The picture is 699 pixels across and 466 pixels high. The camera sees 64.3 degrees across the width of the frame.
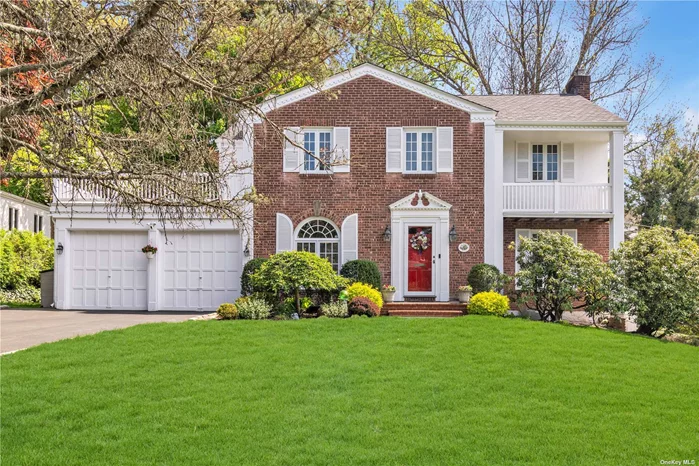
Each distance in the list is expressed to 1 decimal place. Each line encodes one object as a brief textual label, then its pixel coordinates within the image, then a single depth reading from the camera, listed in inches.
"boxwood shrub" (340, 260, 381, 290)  604.4
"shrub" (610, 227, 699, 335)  486.9
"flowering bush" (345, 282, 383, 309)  559.2
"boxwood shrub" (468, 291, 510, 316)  544.7
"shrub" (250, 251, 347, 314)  538.9
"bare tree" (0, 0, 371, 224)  177.5
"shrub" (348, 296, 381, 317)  532.1
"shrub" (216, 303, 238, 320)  526.9
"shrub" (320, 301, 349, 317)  528.1
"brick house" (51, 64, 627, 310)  638.5
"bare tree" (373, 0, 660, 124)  1025.5
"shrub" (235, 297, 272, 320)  529.7
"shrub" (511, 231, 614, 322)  515.5
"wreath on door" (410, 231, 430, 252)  641.6
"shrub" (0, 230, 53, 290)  787.4
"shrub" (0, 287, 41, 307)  763.2
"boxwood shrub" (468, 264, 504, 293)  591.5
